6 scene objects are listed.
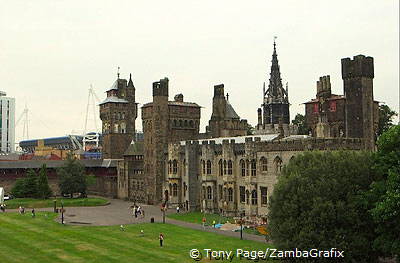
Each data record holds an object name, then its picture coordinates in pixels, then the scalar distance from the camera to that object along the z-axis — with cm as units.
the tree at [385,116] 9756
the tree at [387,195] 3266
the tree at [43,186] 8862
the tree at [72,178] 9038
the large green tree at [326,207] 3572
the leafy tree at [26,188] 8931
